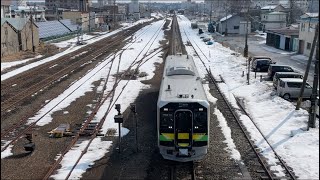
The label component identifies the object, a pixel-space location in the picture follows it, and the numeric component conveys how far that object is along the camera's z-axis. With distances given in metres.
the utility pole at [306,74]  18.69
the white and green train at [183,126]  13.42
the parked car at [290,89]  24.64
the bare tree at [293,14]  90.66
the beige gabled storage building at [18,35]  45.59
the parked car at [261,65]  35.47
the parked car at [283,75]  26.91
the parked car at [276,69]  30.86
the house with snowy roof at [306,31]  43.44
